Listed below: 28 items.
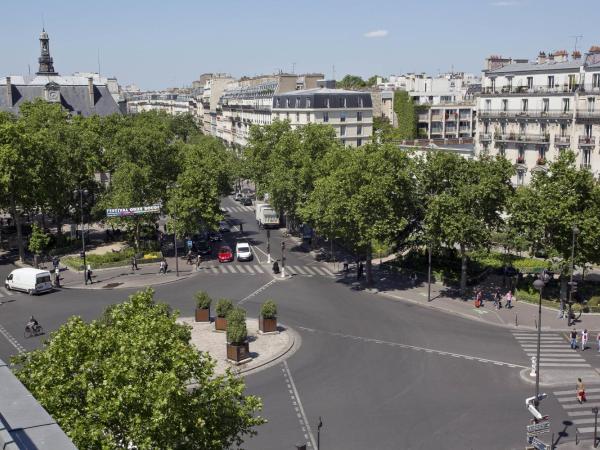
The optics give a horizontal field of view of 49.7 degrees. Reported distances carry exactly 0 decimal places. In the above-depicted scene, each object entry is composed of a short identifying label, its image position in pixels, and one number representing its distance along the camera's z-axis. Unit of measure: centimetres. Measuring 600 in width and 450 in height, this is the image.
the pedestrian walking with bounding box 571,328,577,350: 3830
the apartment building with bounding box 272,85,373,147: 10044
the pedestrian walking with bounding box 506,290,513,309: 4600
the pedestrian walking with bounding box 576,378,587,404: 3088
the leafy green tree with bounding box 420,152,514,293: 4652
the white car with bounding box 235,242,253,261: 6272
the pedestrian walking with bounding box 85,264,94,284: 5450
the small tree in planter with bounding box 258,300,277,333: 4075
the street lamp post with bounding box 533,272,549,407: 2902
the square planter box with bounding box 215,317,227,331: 4147
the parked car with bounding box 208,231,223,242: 7050
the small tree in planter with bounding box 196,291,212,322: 4334
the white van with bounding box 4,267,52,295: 5131
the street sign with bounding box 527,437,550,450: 2569
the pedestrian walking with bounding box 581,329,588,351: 3797
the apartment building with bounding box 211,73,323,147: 12065
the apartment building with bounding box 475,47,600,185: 6003
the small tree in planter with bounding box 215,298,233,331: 4097
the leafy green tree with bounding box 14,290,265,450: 1683
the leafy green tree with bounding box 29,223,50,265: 5766
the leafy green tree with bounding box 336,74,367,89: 16849
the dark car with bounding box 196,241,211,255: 6496
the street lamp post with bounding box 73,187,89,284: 6728
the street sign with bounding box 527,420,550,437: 2636
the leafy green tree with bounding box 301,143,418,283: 4969
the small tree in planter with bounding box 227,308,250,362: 3584
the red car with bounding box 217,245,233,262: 6272
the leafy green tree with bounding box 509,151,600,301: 4306
